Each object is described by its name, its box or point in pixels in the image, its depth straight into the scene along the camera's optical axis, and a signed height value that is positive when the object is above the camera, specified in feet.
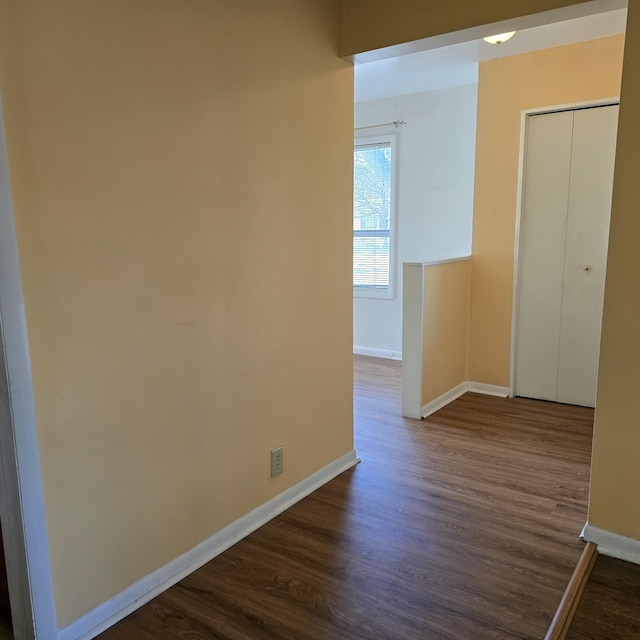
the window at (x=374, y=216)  17.76 +0.41
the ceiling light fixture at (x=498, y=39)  10.25 +3.58
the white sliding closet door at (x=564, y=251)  12.41 -0.57
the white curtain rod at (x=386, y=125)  17.10 +3.28
